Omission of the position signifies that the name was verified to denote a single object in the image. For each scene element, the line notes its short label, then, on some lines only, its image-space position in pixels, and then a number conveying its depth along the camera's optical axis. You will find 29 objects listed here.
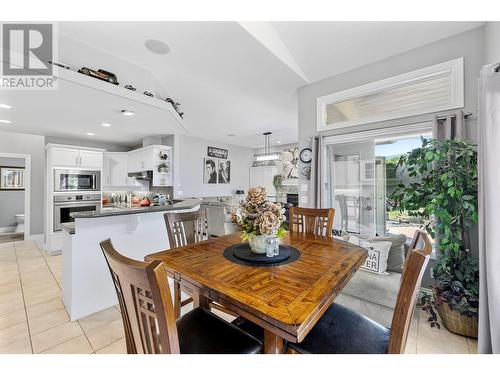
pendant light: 6.20
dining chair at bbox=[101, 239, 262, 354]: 0.71
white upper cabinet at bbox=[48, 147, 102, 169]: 4.31
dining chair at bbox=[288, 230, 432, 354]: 0.86
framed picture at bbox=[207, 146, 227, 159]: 6.79
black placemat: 1.33
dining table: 0.85
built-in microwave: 4.35
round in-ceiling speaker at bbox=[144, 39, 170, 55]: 2.32
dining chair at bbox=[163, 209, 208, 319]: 1.89
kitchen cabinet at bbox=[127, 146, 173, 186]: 5.11
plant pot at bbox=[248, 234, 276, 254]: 1.42
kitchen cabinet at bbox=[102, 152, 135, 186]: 5.59
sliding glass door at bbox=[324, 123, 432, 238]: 2.92
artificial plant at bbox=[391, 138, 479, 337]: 1.84
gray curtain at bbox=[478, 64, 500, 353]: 1.45
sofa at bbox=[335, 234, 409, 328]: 2.04
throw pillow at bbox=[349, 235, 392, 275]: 2.29
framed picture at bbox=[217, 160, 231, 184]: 7.09
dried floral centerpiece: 1.38
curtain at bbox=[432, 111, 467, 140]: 2.08
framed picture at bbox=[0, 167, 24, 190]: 5.53
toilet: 5.73
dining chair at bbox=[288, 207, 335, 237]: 2.10
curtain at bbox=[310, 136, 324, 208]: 3.03
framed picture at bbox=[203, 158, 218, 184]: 6.64
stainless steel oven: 4.31
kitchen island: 2.16
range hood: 5.48
